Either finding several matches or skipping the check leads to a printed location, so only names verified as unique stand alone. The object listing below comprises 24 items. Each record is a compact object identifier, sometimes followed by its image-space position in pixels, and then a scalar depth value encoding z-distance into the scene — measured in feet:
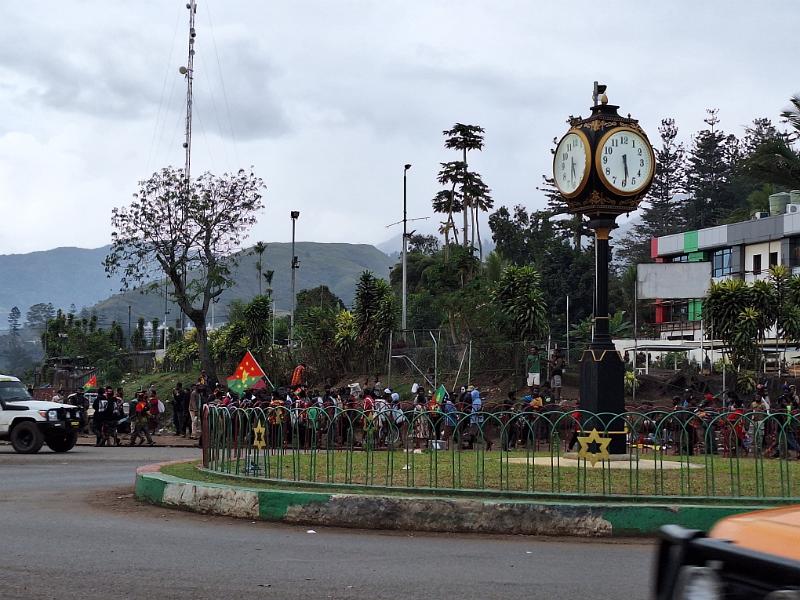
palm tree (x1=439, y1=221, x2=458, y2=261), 237.25
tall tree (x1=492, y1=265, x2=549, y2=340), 124.67
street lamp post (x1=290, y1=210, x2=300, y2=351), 205.36
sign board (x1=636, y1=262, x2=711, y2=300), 116.67
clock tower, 48.78
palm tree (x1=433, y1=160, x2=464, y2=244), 230.89
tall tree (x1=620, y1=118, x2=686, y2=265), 302.45
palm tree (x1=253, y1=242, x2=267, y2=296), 231.71
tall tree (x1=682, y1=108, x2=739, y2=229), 283.79
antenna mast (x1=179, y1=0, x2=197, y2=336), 188.14
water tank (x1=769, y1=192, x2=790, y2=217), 183.83
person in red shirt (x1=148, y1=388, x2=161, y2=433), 101.74
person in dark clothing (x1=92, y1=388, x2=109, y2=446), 98.78
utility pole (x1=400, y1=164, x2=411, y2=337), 159.90
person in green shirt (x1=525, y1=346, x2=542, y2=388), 100.98
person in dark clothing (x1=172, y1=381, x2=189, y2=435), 111.14
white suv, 83.82
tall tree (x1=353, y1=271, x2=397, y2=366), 141.90
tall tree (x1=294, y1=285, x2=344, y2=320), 277.23
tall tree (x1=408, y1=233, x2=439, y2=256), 431.43
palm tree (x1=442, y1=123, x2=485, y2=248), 224.84
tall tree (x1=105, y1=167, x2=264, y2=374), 168.66
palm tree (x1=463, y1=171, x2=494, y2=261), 231.16
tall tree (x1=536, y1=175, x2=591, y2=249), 284.10
